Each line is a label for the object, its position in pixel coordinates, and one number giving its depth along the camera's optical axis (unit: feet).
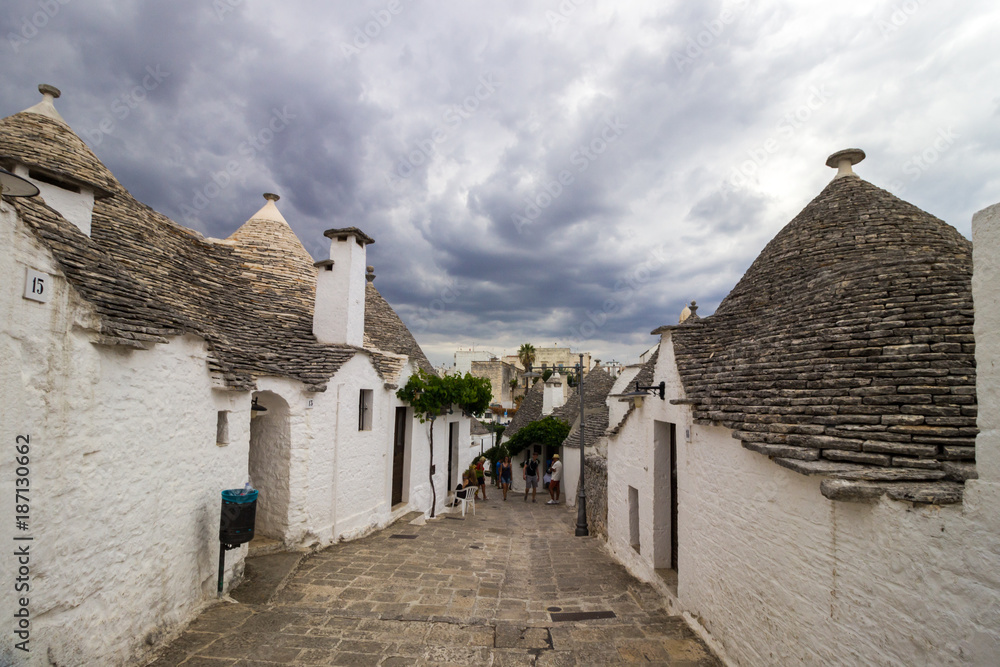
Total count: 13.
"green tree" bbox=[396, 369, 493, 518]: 41.73
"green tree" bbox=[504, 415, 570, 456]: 78.79
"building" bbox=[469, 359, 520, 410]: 170.24
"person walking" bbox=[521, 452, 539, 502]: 64.34
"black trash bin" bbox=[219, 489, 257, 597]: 19.42
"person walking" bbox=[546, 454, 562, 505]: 60.17
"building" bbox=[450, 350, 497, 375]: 181.42
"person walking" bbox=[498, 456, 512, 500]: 64.80
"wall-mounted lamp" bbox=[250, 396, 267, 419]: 26.63
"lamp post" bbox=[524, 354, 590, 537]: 43.16
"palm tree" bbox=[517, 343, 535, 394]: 172.76
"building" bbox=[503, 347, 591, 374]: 188.65
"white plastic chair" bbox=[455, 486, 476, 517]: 46.92
